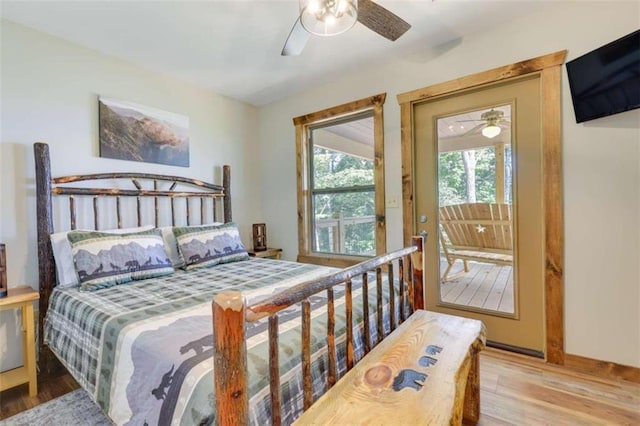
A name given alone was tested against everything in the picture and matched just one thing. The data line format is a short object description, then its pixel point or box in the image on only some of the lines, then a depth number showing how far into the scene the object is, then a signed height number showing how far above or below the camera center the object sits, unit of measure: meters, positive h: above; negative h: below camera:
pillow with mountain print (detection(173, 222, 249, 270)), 2.47 -0.28
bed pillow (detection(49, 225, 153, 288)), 2.03 -0.29
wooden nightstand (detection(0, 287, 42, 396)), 1.84 -0.79
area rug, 1.61 -1.10
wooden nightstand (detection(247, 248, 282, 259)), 3.28 -0.46
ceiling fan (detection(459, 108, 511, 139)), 2.27 +0.63
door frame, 2.00 +0.07
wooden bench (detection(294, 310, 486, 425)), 0.93 -0.63
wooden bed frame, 0.76 -0.28
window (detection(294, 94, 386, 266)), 2.86 +0.28
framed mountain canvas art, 2.50 +0.74
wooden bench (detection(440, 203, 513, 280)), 2.31 -0.22
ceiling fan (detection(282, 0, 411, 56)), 1.46 +1.00
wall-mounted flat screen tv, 1.67 +0.73
